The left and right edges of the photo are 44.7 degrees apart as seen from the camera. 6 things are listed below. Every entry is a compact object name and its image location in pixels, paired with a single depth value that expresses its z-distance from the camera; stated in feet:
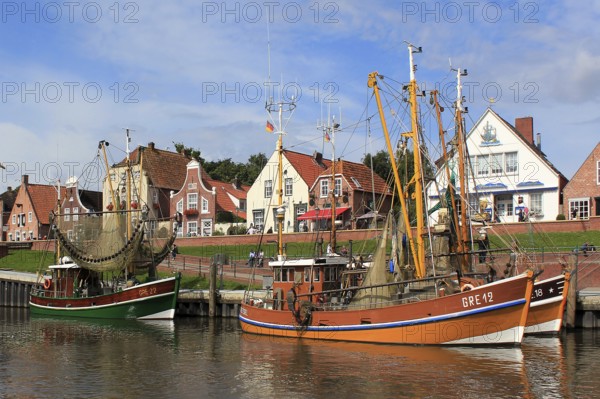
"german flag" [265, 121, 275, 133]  136.51
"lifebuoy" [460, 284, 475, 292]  95.00
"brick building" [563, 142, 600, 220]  189.26
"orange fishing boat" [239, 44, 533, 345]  93.20
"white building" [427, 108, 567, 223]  197.77
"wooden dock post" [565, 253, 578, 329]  112.37
